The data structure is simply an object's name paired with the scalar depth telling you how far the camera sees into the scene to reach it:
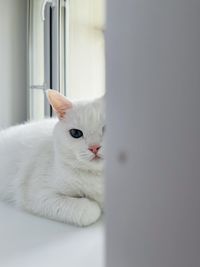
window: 1.58
